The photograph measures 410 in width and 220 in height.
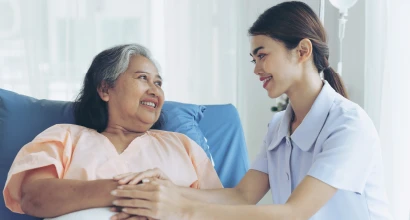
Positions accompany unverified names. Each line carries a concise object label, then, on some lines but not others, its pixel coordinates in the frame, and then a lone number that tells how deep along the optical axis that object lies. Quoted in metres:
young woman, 1.30
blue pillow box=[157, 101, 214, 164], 1.93
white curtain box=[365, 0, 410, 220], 2.27
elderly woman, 1.41
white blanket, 1.32
